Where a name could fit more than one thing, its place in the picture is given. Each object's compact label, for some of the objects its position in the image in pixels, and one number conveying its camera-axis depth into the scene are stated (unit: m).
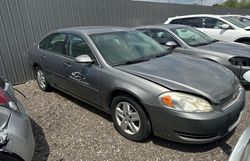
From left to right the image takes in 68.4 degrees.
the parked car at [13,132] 1.62
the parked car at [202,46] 3.83
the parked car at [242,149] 1.30
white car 6.16
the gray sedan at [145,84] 2.13
